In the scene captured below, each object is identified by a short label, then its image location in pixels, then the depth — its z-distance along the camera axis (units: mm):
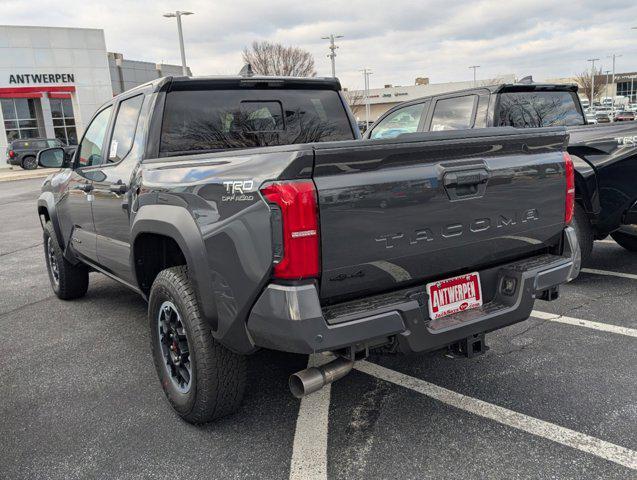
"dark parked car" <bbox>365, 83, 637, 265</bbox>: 4793
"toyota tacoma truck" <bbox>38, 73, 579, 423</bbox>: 2186
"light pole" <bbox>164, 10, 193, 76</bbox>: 23516
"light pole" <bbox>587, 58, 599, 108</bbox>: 66750
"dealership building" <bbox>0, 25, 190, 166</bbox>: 33500
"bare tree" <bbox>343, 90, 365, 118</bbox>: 60678
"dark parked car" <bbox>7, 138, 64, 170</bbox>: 29281
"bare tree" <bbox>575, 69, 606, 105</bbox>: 74750
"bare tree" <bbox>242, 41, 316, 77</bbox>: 41312
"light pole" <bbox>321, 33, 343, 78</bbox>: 39844
